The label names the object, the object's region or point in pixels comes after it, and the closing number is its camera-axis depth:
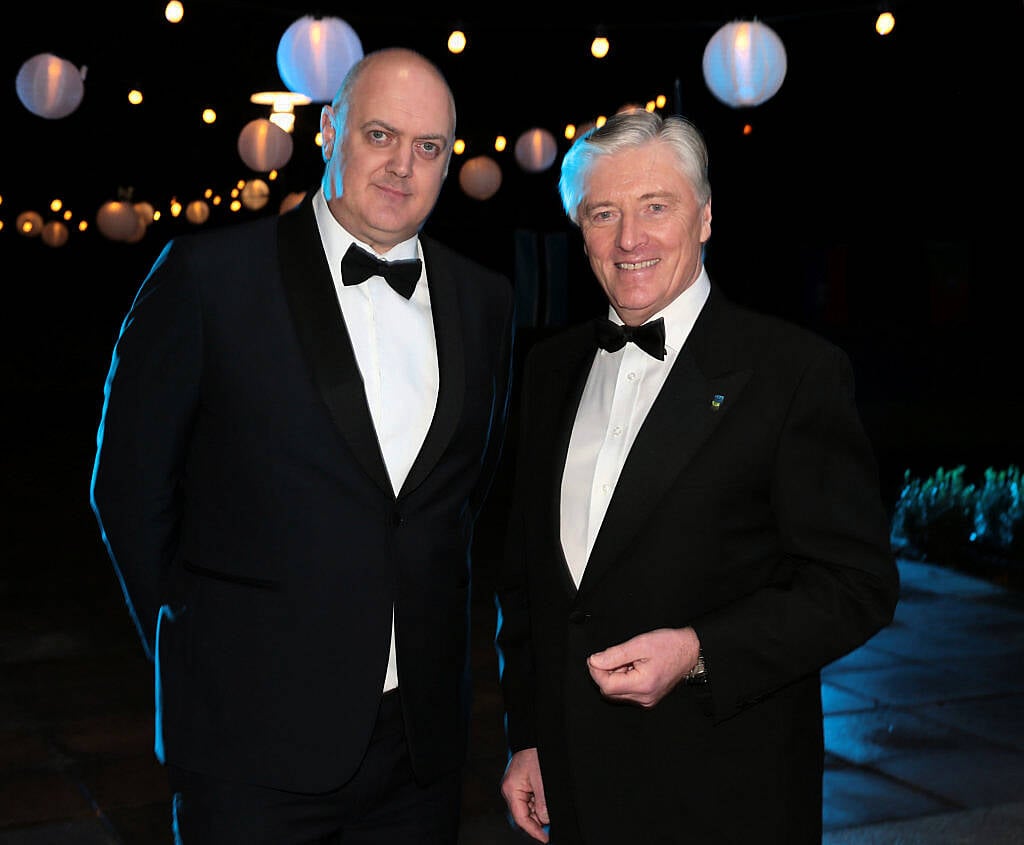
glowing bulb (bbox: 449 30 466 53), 12.75
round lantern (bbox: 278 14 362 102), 9.46
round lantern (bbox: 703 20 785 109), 9.88
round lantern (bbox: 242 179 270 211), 31.64
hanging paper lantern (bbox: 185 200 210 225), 31.83
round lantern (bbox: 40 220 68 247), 38.50
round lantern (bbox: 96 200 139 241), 26.25
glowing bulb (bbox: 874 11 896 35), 11.26
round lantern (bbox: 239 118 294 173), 15.84
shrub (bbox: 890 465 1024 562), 9.01
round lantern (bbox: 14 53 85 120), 12.39
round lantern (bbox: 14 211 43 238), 36.28
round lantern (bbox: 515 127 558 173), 16.48
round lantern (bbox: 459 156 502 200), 18.66
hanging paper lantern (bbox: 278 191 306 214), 22.12
